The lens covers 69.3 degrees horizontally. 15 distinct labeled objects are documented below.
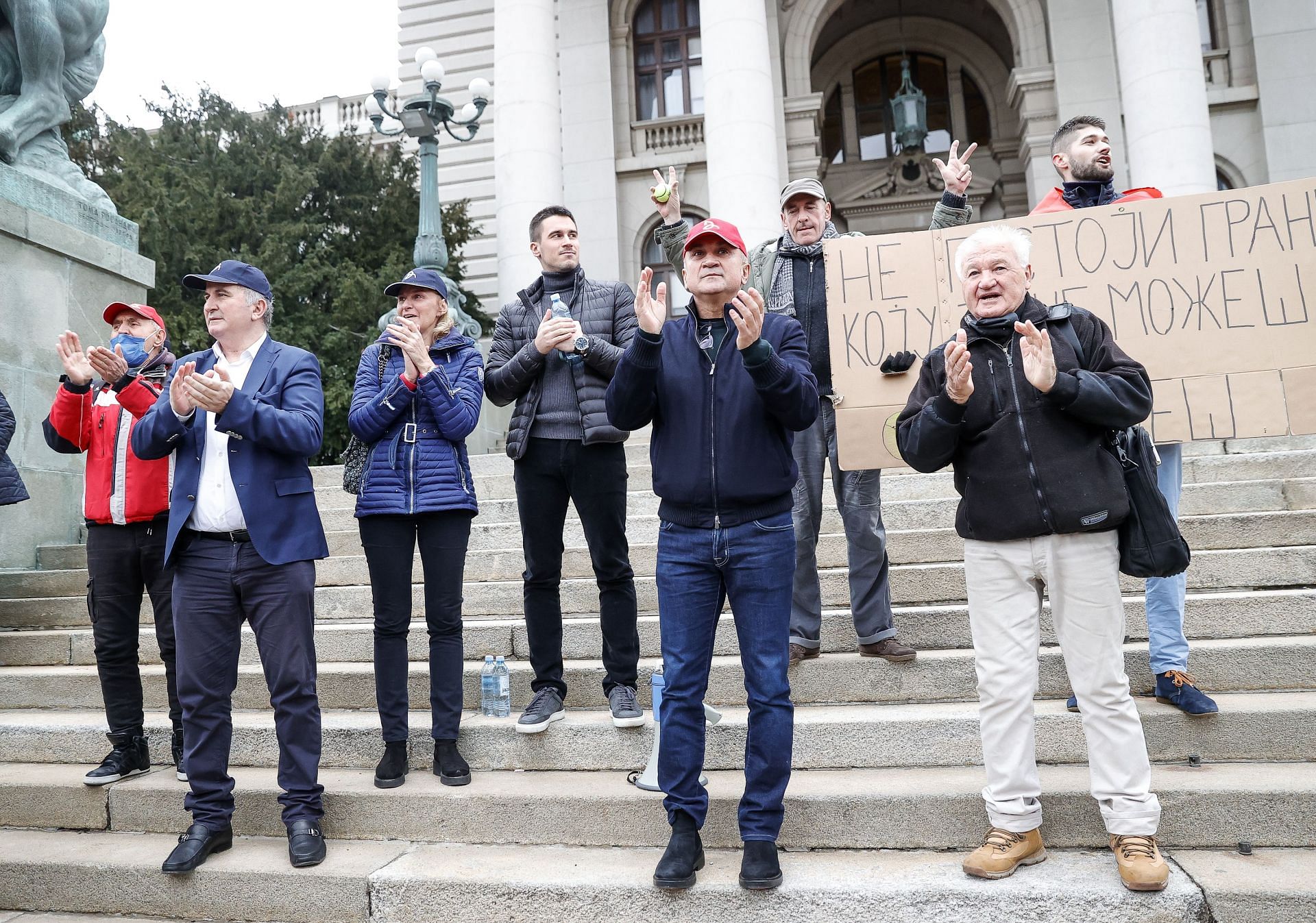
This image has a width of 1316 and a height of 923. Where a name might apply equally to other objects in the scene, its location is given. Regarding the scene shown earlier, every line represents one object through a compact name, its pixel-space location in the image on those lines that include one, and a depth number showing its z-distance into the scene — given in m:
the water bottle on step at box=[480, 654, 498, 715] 4.74
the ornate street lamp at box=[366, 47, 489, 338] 13.72
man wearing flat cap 4.74
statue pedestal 7.41
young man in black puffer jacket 4.49
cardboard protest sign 4.25
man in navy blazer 3.90
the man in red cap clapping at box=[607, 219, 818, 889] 3.35
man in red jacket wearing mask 4.65
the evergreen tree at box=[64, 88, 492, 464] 15.80
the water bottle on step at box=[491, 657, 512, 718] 4.73
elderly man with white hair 3.22
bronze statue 7.98
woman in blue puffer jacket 4.28
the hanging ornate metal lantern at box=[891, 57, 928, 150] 18.05
